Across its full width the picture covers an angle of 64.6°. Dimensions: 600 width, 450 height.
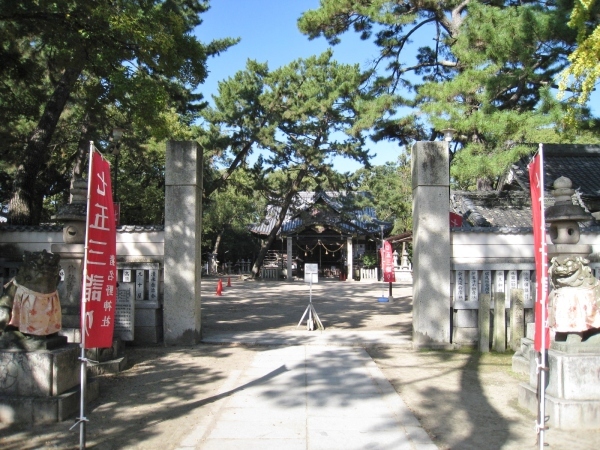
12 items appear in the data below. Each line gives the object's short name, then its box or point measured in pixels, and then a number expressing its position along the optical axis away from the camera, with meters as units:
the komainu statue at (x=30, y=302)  4.76
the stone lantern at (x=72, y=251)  6.48
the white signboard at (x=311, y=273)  10.53
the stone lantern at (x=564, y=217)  5.46
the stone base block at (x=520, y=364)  6.18
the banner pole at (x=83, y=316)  4.05
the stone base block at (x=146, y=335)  8.05
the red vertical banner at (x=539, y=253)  3.89
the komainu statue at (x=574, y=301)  4.64
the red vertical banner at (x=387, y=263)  16.72
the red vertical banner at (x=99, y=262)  4.17
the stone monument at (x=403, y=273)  28.70
